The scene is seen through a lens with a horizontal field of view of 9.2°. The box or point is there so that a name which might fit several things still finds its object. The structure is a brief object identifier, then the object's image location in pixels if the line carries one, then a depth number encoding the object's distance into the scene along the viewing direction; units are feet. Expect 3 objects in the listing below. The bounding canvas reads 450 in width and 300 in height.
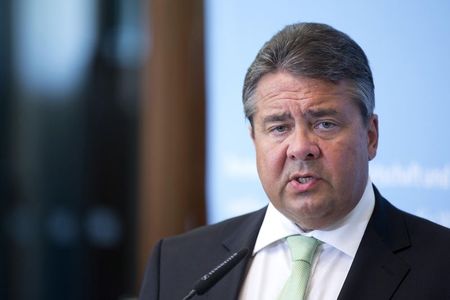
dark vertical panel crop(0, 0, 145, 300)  16.27
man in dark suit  10.99
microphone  10.87
